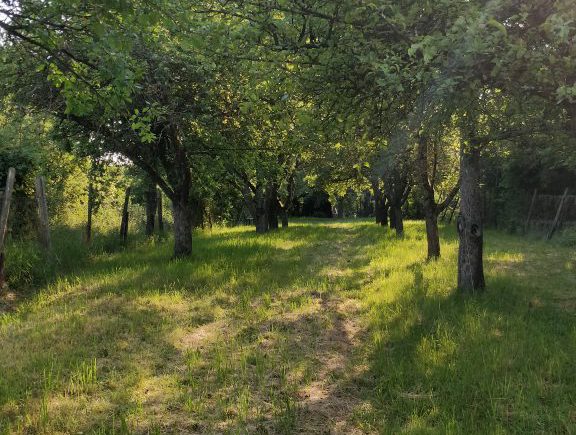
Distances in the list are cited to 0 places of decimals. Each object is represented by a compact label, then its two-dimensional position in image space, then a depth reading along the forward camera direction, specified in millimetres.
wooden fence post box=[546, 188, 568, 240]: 20969
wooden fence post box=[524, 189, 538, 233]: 23625
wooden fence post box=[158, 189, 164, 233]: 21859
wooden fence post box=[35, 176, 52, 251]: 11117
